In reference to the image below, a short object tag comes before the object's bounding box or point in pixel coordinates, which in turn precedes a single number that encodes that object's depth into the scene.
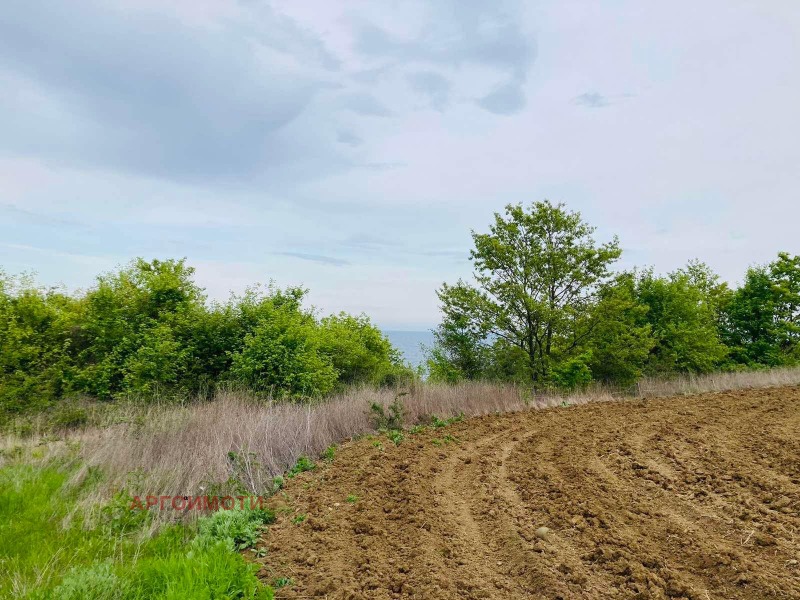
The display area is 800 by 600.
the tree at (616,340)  14.66
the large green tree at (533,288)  14.95
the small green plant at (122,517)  4.09
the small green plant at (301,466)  5.37
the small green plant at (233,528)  3.60
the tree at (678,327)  17.19
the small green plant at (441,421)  7.82
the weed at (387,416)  7.68
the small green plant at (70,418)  9.27
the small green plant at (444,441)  6.47
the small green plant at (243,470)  4.86
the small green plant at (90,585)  2.82
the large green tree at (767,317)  20.03
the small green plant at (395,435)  6.73
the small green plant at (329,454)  5.92
